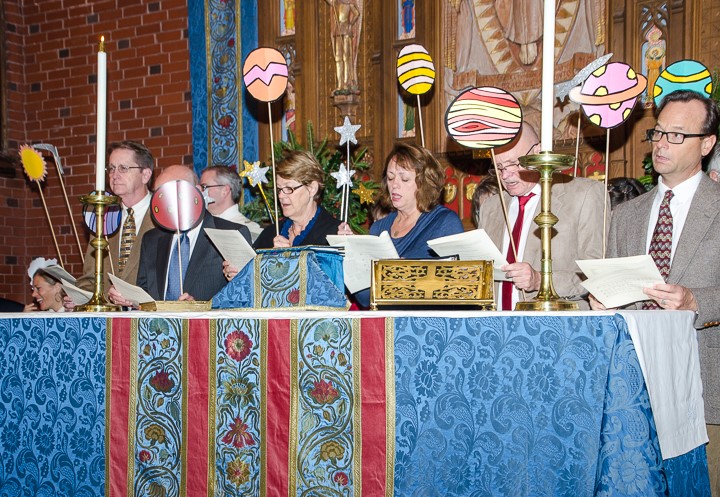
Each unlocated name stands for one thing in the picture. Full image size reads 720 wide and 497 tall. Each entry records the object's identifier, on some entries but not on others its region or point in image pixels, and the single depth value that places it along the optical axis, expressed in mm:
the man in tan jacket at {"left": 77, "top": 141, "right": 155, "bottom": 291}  4602
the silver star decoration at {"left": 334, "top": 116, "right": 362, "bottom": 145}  3770
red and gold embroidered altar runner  2387
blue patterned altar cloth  2154
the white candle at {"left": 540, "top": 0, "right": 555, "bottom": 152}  2402
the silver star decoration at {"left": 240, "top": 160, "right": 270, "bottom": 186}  3883
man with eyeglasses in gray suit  2980
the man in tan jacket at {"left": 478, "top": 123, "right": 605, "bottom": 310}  3381
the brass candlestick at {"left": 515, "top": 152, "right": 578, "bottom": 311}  2459
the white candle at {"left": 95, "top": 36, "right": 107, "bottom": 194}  3070
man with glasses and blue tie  3955
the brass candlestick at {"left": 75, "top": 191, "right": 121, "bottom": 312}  3127
